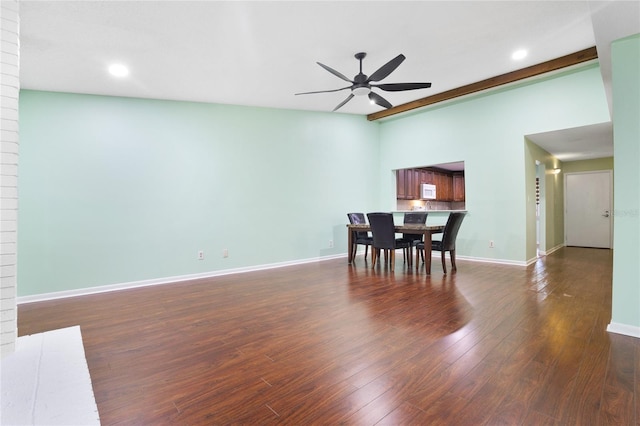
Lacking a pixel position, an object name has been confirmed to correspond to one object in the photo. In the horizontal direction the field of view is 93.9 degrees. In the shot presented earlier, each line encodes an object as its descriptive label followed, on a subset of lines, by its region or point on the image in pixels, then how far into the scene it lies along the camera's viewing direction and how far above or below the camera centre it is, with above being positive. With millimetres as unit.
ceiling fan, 3279 +1550
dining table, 4430 -249
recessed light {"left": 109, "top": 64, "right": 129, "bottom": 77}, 3305 +1643
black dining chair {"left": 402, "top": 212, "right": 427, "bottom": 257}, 5367 -98
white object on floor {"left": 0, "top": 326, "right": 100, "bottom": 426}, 1474 -990
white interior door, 7176 +140
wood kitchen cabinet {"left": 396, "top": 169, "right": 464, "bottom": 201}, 7176 +875
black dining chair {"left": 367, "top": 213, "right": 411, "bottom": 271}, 4522 -285
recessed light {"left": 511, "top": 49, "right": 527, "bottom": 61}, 3748 +2057
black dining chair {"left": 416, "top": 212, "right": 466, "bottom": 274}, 4387 -341
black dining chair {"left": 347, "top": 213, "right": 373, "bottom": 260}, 5277 -387
